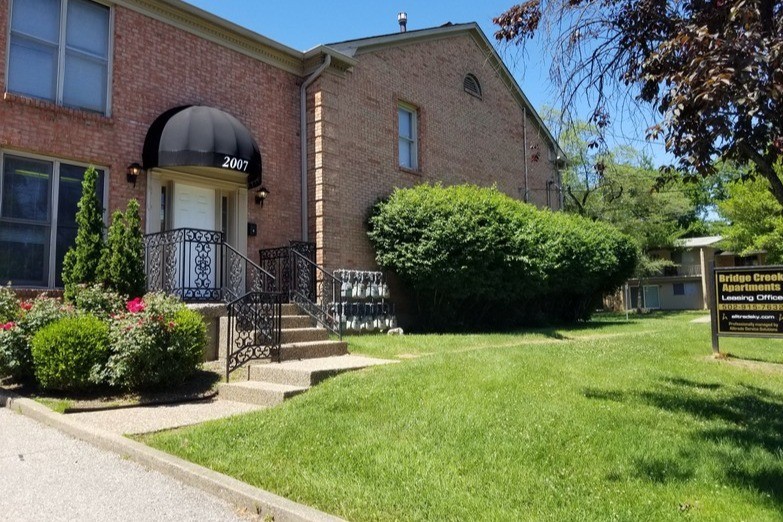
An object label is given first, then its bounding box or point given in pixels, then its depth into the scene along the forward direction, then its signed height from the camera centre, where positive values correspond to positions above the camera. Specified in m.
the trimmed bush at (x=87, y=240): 8.30 +0.95
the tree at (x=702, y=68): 3.97 +1.73
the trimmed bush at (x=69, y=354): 6.78 -0.53
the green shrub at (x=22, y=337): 7.25 -0.35
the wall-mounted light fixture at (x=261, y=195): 11.85 +2.21
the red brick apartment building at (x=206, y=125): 9.30 +3.48
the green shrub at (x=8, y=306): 7.75 +0.03
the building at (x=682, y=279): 41.84 +1.47
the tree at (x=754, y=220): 28.97 +3.99
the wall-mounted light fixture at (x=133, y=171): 10.08 +2.31
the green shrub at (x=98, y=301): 7.74 +0.08
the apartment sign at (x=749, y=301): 9.34 -0.05
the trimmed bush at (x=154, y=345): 6.91 -0.46
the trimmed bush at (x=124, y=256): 8.20 +0.71
